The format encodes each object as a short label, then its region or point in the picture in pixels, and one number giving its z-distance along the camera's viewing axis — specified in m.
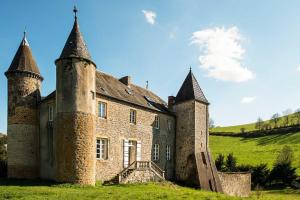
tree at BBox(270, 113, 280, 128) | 96.96
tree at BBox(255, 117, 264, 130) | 95.74
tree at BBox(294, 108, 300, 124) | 94.95
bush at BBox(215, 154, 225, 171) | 46.25
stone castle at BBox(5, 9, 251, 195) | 22.41
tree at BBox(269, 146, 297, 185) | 41.56
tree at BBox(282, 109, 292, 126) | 92.91
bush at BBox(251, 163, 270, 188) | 42.41
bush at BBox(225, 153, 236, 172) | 45.81
